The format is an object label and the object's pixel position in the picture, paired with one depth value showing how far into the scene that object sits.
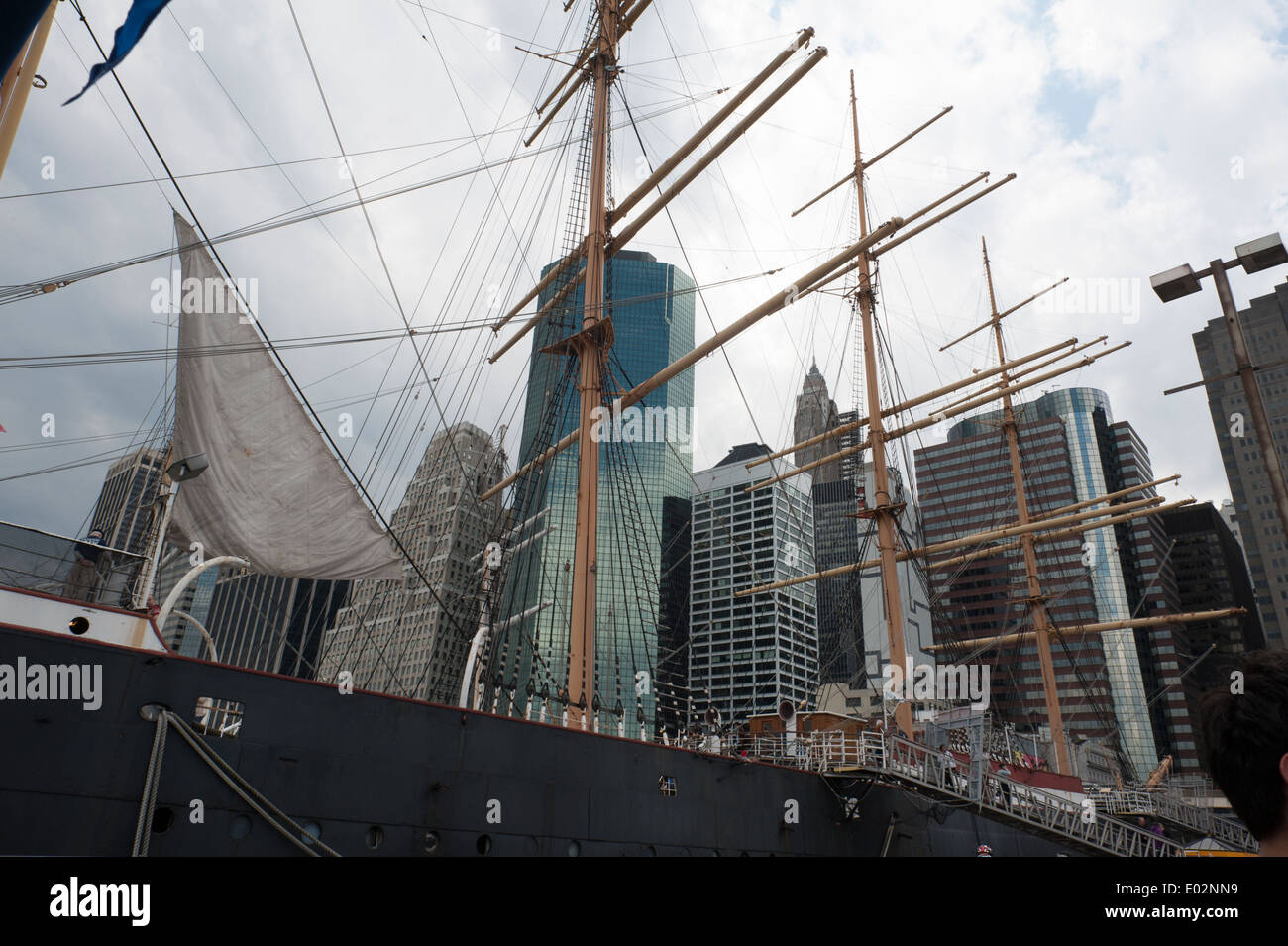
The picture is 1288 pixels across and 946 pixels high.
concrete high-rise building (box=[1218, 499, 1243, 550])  121.94
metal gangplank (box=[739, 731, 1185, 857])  14.52
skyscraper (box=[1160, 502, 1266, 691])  103.31
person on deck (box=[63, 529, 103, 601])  7.99
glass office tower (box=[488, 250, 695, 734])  79.31
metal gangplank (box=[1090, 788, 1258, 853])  24.39
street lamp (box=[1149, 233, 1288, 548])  6.81
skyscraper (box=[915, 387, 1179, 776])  93.88
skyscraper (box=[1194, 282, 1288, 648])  93.19
